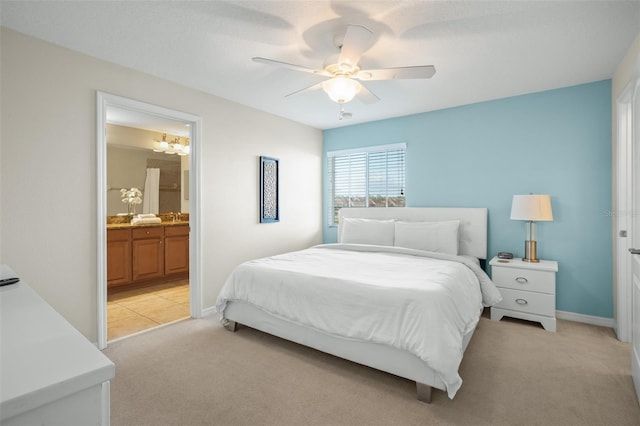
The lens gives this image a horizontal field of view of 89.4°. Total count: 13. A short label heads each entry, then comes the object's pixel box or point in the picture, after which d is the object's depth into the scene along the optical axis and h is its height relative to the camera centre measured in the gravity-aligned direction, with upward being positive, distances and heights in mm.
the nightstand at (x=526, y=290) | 3100 -754
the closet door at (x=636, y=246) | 1896 -202
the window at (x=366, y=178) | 4590 +534
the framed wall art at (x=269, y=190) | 4223 +308
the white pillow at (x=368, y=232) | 3994 -239
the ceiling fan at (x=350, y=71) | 2052 +1027
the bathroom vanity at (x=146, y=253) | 4297 -584
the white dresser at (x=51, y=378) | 559 -306
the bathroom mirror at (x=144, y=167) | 4840 +745
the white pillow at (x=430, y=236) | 3590 -263
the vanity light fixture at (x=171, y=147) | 5281 +1101
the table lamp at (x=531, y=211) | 3207 +23
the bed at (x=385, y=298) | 1980 -627
